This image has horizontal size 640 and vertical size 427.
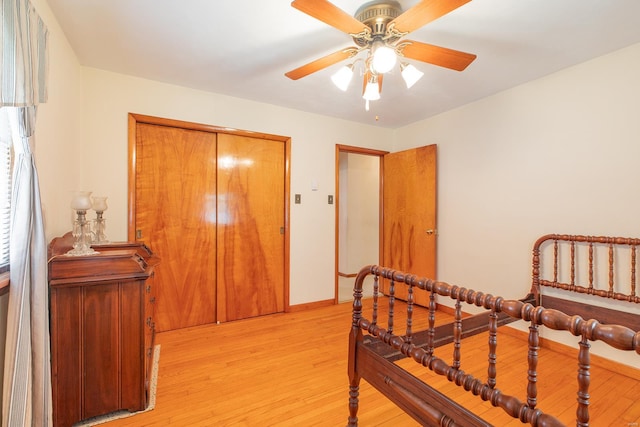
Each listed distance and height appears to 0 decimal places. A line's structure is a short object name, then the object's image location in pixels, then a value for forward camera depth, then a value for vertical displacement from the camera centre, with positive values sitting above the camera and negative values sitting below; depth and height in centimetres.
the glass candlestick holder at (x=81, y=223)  163 -6
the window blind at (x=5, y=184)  135 +13
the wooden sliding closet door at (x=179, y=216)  271 -4
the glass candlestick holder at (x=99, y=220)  203 -6
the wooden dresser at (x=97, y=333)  150 -64
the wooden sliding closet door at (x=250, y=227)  305 -17
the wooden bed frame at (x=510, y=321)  81 -56
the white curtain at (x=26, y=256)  112 -18
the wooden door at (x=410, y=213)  345 -3
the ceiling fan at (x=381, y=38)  134 +93
